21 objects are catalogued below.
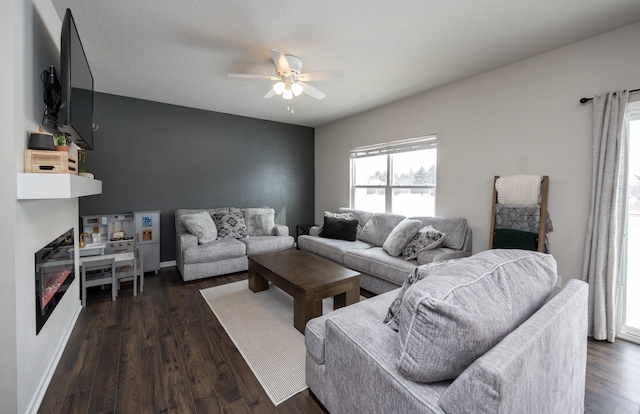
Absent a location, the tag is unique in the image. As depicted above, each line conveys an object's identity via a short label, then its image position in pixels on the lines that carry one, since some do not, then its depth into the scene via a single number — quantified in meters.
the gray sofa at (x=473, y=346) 0.82
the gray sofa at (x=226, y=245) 3.60
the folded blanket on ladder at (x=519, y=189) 2.64
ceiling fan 2.44
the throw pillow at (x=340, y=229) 4.15
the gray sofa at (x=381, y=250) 2.97
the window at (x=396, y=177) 3.83
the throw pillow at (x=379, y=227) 3.86
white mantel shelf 1.42
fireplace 1.70
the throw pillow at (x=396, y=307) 1.35
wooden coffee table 2.34
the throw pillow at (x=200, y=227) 3.84
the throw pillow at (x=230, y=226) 4.18
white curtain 2.22
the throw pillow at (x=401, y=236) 3.27
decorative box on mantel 1.51
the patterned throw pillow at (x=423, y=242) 3.04
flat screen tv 1.64
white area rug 1.81
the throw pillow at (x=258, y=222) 4.61
